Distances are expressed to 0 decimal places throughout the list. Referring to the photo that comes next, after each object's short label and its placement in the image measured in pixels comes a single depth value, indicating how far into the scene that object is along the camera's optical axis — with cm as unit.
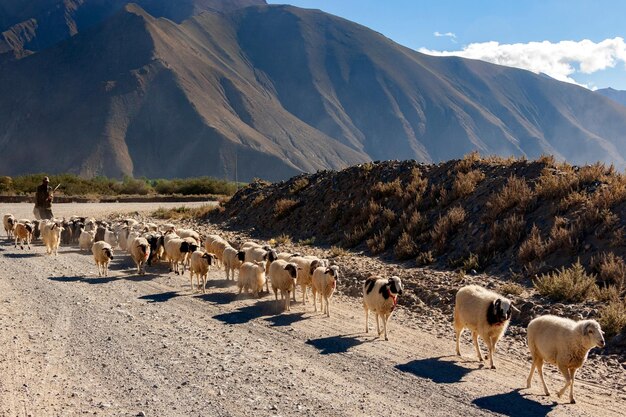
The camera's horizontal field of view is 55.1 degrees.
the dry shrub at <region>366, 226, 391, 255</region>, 2019
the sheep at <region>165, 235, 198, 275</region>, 1739
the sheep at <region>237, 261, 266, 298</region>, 1461
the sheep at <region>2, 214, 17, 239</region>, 2534
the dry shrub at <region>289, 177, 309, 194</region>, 2982
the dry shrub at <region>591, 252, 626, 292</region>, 1287
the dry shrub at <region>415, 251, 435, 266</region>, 1781
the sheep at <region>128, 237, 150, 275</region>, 1764
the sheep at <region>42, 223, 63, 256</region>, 2097
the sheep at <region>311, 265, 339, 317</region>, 1290
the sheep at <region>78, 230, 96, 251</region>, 2269
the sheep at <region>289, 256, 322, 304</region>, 1423
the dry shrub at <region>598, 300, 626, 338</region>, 1085
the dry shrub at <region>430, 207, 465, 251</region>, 1859
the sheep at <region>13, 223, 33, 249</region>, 2273
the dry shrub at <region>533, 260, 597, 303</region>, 1259
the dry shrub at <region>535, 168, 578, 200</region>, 1783
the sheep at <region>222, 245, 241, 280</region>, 1678
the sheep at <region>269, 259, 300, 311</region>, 1360
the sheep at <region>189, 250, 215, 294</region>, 1526
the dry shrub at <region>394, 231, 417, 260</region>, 1883
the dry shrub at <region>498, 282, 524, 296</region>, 1349
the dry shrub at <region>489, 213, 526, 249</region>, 1689
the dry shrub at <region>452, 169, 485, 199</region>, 2092
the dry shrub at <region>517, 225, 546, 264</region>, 1545
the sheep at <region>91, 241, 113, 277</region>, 1714
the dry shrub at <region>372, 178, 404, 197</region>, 2400
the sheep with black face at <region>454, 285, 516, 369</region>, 954
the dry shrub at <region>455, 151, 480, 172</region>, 2295
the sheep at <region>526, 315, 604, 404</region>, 828
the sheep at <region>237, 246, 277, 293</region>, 1598
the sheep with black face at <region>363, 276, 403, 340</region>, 1118
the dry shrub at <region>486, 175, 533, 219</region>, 1833
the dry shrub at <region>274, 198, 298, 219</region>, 2761
